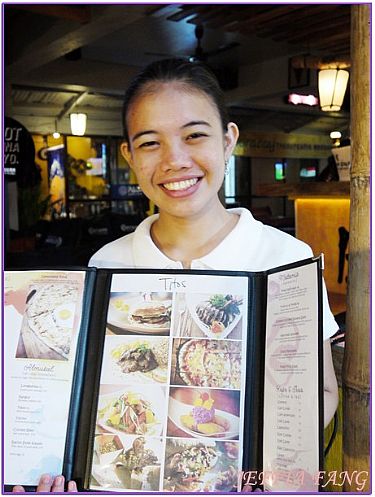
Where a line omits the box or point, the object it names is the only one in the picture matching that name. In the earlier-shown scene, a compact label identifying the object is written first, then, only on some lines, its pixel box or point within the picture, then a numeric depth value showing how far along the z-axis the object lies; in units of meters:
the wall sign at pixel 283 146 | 9.79
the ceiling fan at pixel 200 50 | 5.35
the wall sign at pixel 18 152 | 4.74
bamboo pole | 0.84
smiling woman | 0.95
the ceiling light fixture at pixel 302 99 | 5.78
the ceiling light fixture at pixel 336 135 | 8.12
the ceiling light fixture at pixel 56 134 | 7.70
